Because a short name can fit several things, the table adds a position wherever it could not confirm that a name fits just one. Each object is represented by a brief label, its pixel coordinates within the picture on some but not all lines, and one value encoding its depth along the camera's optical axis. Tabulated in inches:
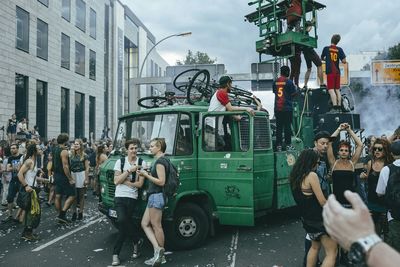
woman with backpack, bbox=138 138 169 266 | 228.4
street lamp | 924.1
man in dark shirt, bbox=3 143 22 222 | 358.3
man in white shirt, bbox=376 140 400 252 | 156.9
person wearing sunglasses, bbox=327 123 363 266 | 206.8
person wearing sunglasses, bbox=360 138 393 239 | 199.1
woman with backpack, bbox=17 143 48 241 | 288.5
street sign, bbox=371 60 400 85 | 804.6
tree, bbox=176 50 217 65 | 2851.9
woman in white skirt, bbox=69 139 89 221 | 362.0
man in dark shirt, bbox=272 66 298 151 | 324.8
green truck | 267.7
